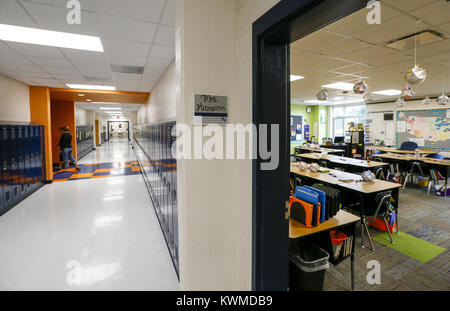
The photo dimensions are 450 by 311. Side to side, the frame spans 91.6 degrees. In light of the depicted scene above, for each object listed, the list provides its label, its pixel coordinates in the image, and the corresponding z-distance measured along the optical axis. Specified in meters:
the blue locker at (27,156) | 5.04
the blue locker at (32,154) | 5.37
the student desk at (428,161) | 5.32
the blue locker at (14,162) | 4.46
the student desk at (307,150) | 8.50
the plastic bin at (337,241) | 2.16
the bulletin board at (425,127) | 8.30
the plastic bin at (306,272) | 1.91
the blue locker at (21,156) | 4.76
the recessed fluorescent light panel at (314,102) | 10.91
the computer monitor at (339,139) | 10.73
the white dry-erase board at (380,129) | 10.10
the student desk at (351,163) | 5.16
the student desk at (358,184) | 3.13
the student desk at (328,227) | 1.98
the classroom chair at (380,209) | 3.00
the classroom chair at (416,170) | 5.76
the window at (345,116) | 11.85
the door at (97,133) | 17.86
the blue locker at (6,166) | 4.16
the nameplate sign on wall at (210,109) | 1.55
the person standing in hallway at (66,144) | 7.73
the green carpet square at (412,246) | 2.82
